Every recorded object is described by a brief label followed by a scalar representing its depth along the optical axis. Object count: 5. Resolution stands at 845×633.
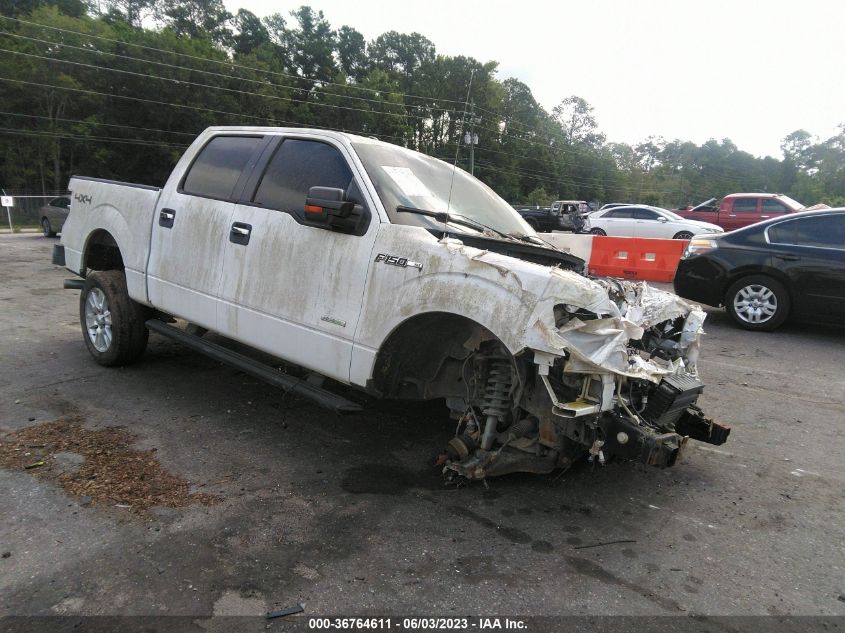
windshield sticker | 3.81
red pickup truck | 19.81
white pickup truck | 2.94
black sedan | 7.32
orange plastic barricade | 11.27
